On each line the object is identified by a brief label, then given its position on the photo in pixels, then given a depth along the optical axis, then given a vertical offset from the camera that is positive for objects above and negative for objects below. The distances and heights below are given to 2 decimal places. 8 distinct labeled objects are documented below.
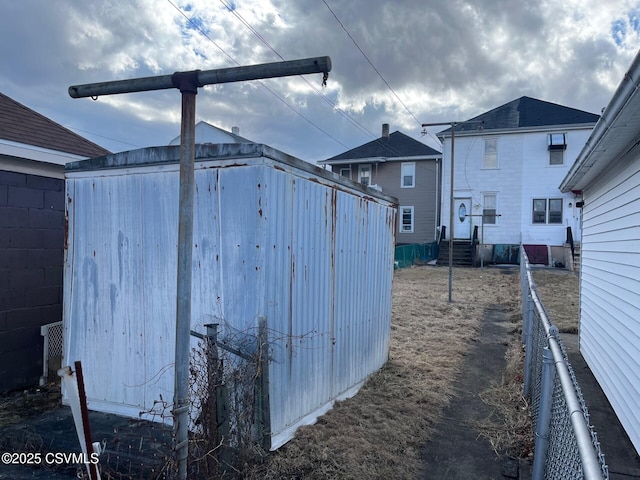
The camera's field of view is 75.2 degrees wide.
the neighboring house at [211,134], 14.97 +3.81
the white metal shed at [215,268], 3.15 -0.27
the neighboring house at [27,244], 4.66 -0.10
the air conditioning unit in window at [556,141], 20.41 +4.90
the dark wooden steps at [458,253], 20.62 -0.71
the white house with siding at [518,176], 20.33 +3.27
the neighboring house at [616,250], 3.38 -0.10
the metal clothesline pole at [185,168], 2.15 +0.37
